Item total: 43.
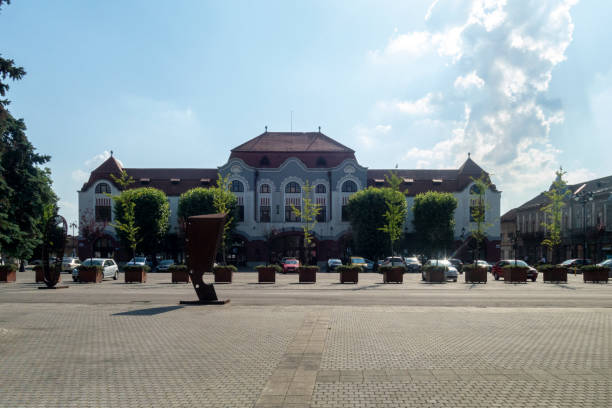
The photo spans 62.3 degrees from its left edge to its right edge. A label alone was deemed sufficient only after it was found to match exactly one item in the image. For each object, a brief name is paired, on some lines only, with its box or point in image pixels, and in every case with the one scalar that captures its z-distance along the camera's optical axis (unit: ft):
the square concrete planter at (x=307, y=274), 108.68
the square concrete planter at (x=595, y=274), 111.96
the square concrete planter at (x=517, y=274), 110.73
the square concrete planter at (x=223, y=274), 106.32
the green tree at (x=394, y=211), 145.28
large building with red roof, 215.10
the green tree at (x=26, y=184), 101.30
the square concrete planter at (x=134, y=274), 108.37
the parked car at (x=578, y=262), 169.41
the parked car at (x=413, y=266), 174.29
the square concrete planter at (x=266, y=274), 107.65
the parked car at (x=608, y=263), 144.60
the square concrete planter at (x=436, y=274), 111.45
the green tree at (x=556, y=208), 185.06
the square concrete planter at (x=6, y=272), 110.42
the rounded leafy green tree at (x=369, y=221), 194.90
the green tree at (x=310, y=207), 207.08
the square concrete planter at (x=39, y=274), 104.47
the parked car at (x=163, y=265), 170.91
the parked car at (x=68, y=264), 155.74
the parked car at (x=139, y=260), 172.61
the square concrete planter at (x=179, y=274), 107.76
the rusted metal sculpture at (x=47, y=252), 83.49
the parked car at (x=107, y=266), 120.44
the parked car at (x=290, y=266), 153.69
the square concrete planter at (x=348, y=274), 106.83
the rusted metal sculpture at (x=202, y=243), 59.77
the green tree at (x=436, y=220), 204.54
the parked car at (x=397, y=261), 160.60
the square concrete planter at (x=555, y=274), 111.65
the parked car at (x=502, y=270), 118.73
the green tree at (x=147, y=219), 195.11
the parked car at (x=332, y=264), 174.81
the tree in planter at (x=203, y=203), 193.16
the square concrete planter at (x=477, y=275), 112.77
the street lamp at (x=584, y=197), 169.57
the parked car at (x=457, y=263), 165.22
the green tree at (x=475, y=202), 216.13
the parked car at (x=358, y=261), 168.59
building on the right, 197.06
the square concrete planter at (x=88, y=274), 106.52
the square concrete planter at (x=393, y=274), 109.50
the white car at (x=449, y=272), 120.08
